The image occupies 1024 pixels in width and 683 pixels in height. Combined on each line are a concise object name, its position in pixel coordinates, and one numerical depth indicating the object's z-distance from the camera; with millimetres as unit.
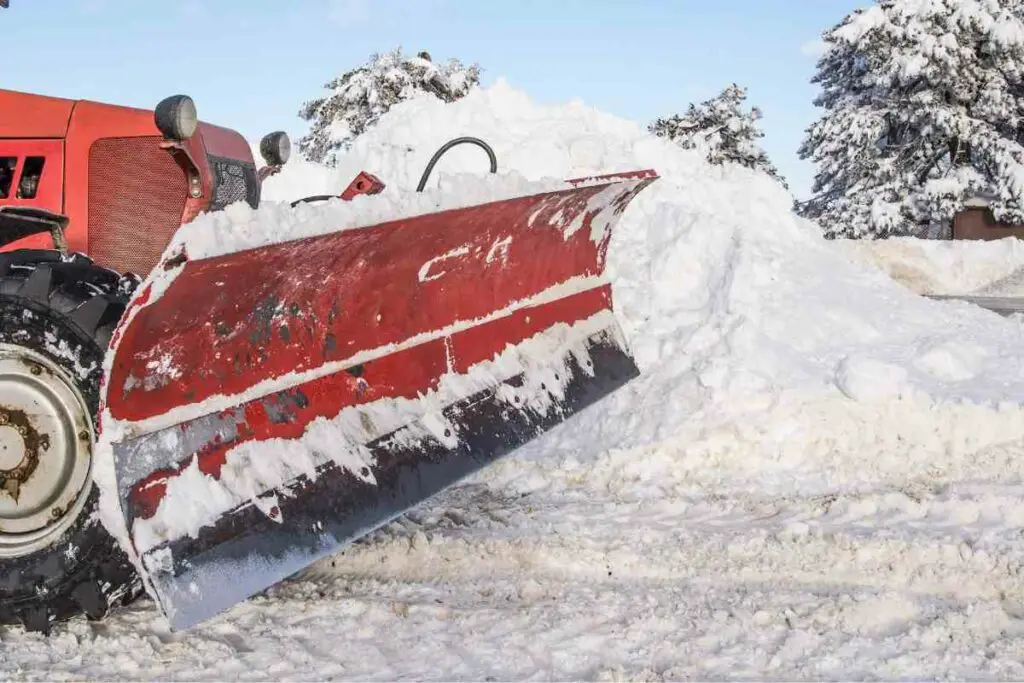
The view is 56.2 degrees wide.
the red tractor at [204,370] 2990
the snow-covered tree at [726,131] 26484
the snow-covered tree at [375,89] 26062
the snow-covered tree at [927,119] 23391
